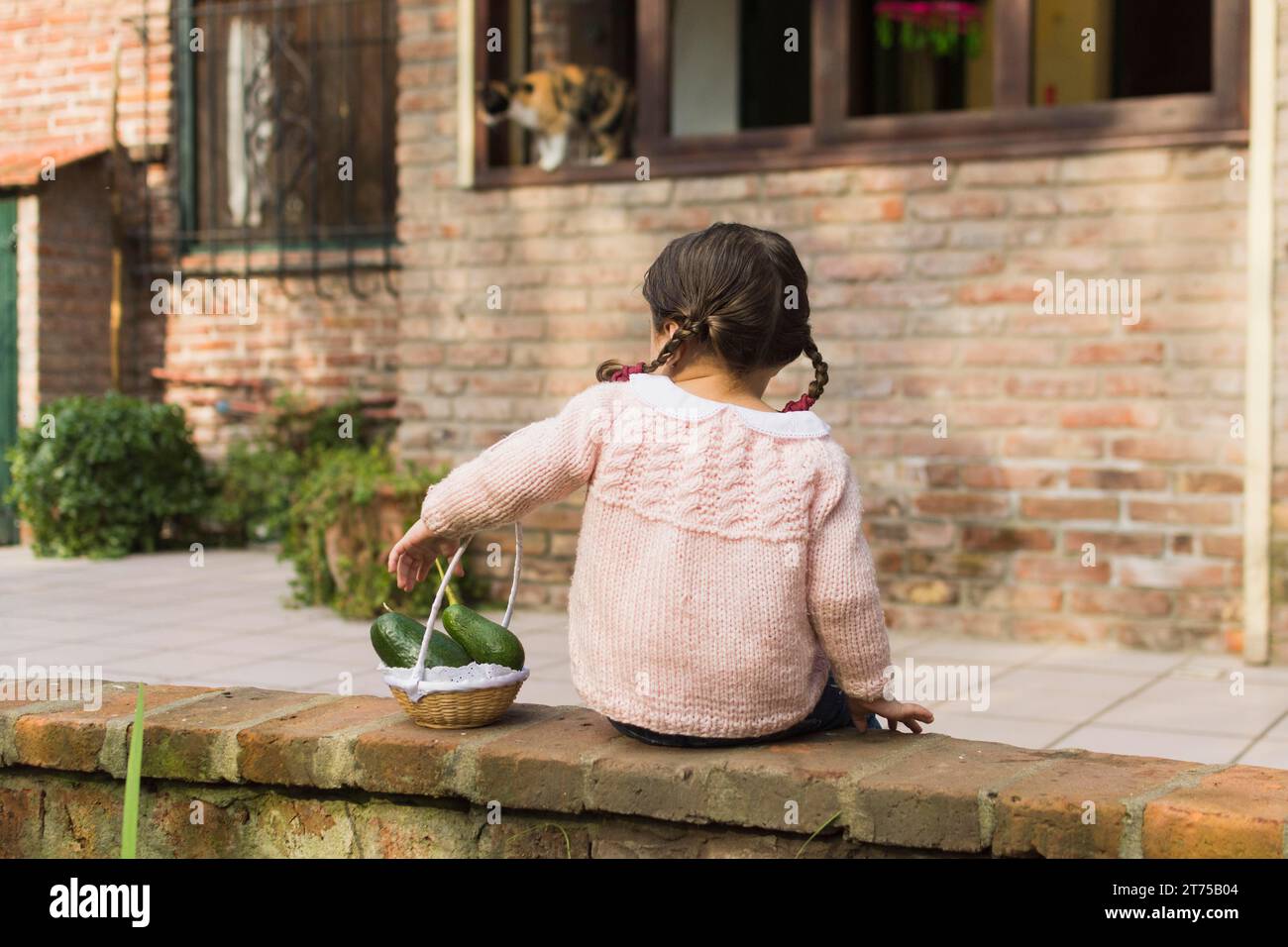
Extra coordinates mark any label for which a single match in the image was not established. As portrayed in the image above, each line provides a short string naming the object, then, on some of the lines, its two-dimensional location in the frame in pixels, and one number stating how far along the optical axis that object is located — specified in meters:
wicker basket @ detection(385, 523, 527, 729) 2.61
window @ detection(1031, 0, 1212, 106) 8.24
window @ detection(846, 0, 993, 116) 7.65
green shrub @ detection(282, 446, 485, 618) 6.66
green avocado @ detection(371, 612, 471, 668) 2.70
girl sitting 2.43
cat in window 7.13
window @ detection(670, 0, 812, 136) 8.04
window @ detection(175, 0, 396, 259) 9.53
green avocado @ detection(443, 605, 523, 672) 2.73
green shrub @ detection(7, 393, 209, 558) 8.94
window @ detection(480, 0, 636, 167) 8.47
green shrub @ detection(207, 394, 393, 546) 9.31
